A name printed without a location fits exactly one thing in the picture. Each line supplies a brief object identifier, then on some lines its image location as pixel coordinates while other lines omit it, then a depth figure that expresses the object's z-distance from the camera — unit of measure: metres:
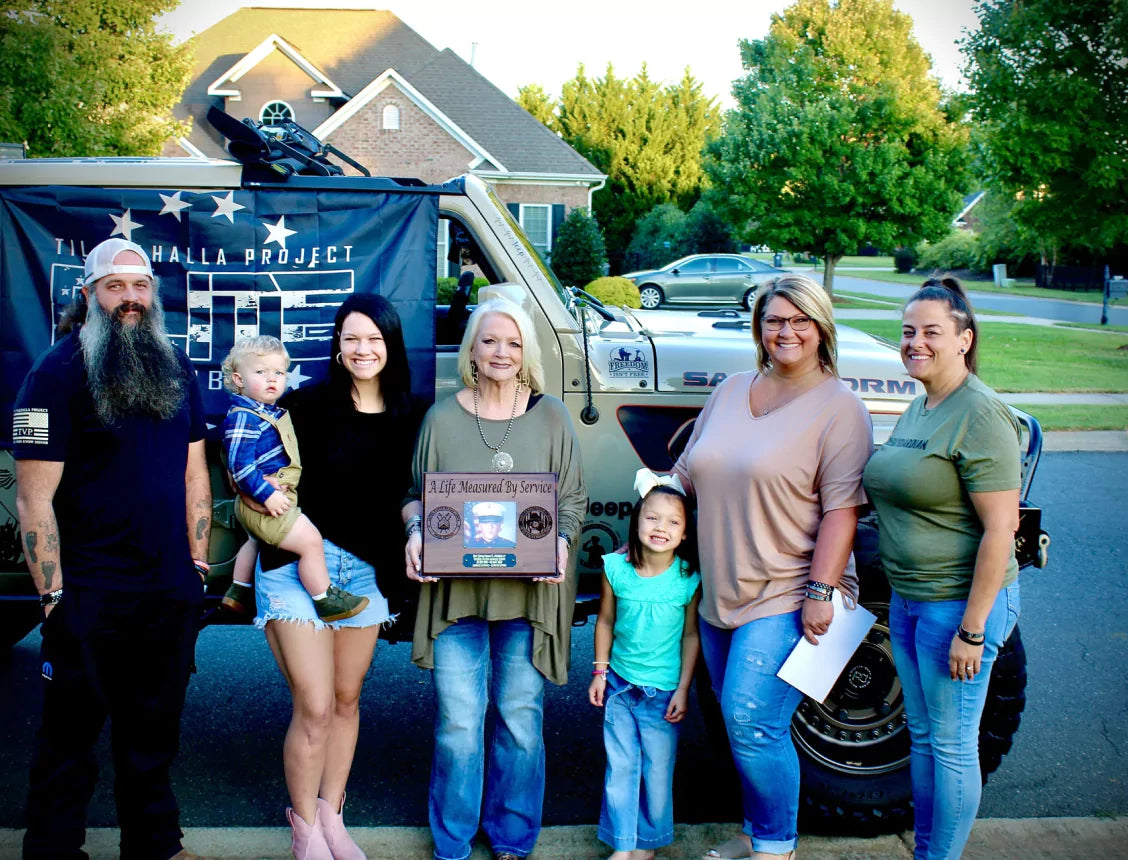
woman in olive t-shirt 2.81
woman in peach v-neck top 3.00
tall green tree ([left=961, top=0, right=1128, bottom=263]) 17.05
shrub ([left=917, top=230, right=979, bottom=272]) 48.03
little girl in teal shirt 3.32
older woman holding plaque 3.23
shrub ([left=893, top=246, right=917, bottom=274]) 51.44
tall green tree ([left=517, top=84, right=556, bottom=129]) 44.78
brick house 26.72
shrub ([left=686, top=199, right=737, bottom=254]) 33.53
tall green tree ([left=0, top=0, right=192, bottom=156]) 13.72
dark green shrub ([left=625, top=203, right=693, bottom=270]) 33.97
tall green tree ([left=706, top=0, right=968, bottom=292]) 24.89
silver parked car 25.64
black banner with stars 3.85
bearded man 3.04
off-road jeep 3.71
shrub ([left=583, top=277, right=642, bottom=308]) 17.38
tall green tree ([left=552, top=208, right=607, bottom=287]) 25.94
